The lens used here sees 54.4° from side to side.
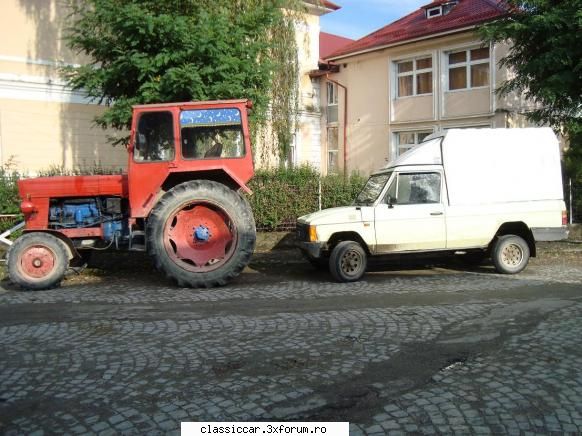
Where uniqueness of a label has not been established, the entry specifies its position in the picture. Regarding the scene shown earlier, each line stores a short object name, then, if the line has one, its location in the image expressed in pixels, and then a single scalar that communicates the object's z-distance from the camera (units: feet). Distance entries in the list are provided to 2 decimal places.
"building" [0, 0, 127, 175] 59.47
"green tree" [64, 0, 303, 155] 35.68
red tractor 28.48
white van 31.63
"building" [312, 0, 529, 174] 77.51
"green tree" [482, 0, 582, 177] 39.65
